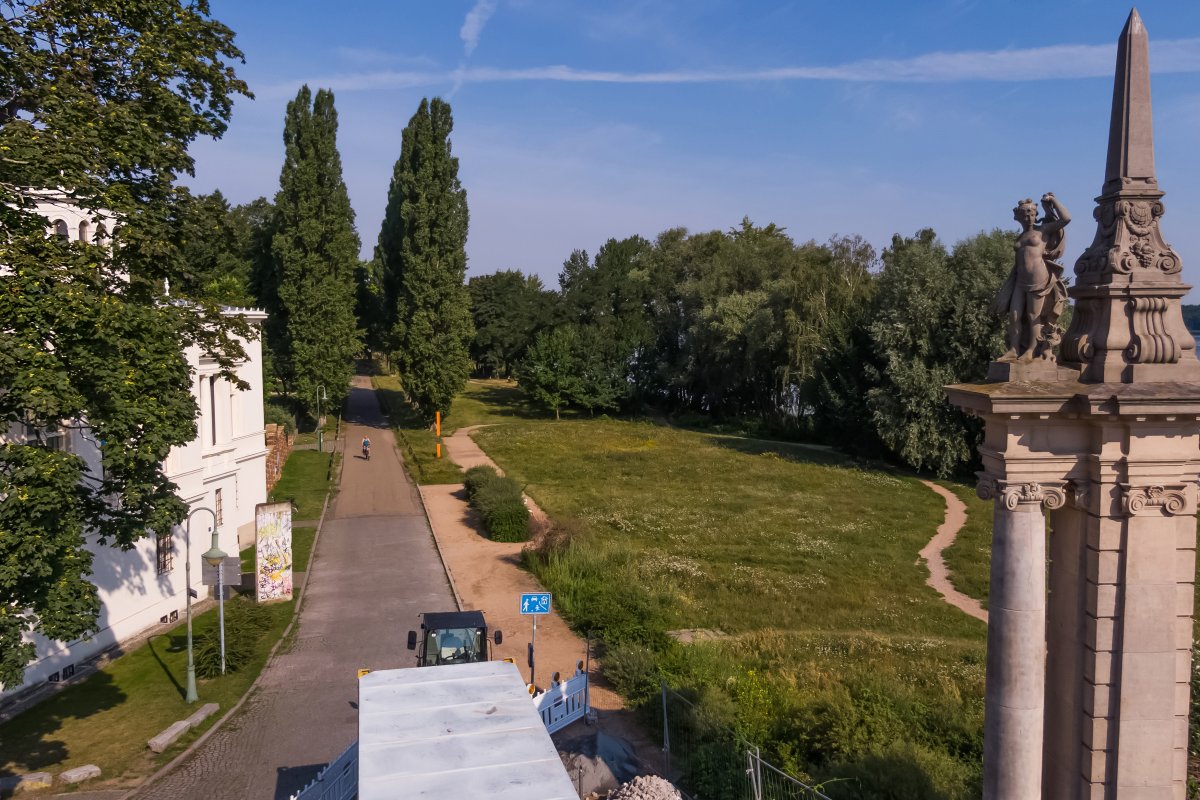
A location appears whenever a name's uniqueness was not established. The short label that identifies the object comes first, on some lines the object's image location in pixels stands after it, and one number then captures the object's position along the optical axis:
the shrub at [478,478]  35.91
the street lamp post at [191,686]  16.59
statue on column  8.74
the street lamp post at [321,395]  52.21
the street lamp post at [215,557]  16.92
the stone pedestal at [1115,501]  8.51
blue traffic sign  16.44
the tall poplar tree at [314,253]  51.81
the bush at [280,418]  48.59
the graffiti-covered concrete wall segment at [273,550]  22.45
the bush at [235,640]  18.20
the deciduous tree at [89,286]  10.33
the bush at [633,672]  16.41
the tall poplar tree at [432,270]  55.88
